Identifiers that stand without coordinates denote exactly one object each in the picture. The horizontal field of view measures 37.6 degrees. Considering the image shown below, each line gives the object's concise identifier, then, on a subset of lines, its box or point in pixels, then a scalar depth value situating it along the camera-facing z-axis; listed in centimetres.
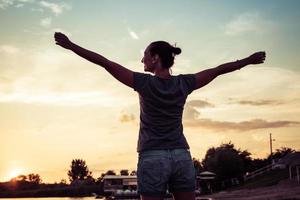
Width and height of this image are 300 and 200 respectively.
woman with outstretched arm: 331
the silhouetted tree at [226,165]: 6688
